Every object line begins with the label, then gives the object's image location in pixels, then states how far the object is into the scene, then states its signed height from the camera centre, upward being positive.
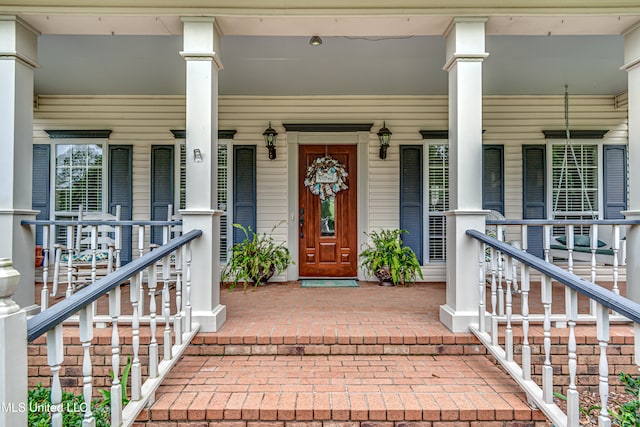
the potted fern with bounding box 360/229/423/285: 5.04 -0.58
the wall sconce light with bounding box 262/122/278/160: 5.29 +1.08
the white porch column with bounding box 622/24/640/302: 2.94 +0.48
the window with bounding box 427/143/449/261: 5.50 +0.34
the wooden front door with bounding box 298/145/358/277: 5.50 -0.11
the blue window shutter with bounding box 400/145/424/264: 5.45 +0.37
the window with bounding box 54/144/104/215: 5.43 +0.59
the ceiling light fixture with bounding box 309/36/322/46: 3.32 +1.56
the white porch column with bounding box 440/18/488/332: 2.93 +0.45
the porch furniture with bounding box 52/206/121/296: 2.93 -0.33
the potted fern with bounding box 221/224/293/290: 4.98 -0.56
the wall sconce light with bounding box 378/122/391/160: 5.30 +1.09
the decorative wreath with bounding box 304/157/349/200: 5.45 +0.57
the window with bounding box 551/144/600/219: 5.45 +0.52
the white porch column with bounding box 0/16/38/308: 2.92 +0.57
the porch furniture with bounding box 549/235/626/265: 3.55 -0.36
